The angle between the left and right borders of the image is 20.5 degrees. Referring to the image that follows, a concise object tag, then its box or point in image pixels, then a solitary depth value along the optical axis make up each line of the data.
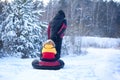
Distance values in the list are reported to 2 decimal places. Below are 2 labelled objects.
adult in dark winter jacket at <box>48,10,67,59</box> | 11.12
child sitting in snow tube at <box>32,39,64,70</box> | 10.16
